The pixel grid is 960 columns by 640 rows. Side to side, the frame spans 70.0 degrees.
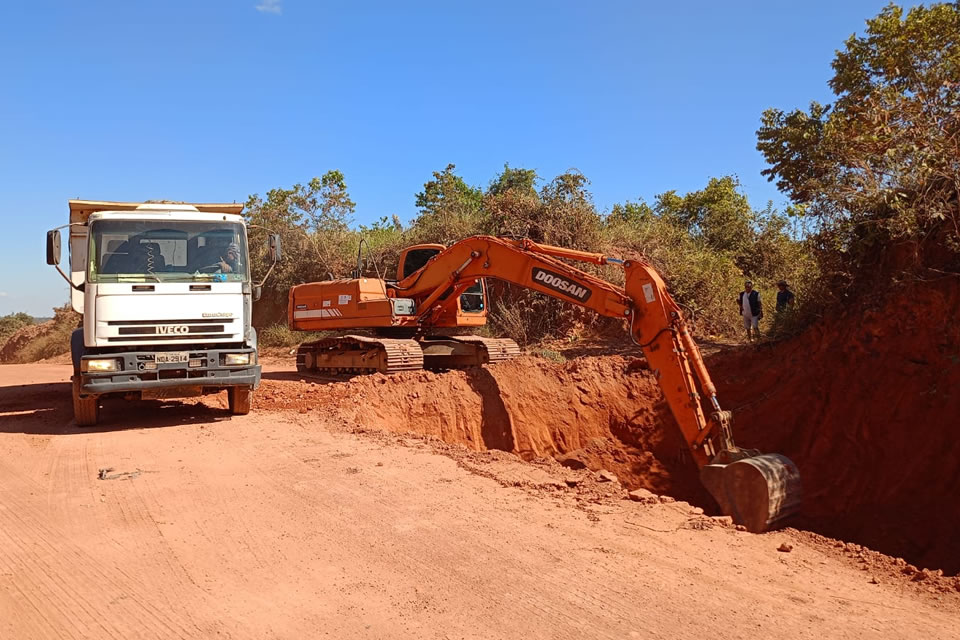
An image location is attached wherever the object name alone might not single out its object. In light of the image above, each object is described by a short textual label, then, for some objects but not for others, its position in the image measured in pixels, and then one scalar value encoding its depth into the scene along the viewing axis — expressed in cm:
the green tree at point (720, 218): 2052
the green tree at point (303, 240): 2638
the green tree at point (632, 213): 2145
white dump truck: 852
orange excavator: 621
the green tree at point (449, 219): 2236
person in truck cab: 923
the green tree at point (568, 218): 1920
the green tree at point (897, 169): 870
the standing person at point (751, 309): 1312
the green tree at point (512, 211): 1988
